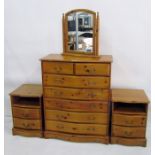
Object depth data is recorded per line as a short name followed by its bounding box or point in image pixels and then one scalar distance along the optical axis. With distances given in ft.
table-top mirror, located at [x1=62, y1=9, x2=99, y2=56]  7.99
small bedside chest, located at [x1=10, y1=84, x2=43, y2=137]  8.54
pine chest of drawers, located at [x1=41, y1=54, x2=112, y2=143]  7.79
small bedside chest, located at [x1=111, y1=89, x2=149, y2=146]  7.92
